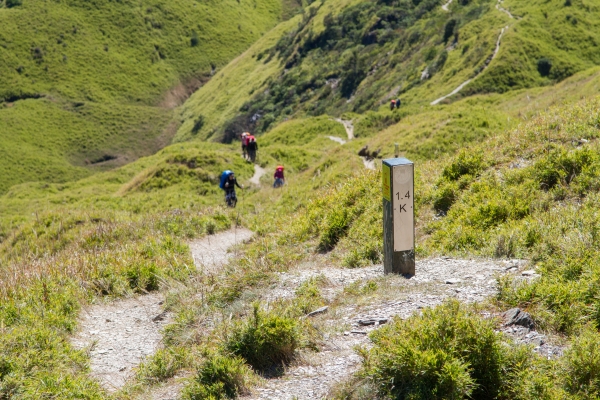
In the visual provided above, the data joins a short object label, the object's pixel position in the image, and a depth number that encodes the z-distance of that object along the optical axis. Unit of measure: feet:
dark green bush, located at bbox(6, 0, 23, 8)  421.18
